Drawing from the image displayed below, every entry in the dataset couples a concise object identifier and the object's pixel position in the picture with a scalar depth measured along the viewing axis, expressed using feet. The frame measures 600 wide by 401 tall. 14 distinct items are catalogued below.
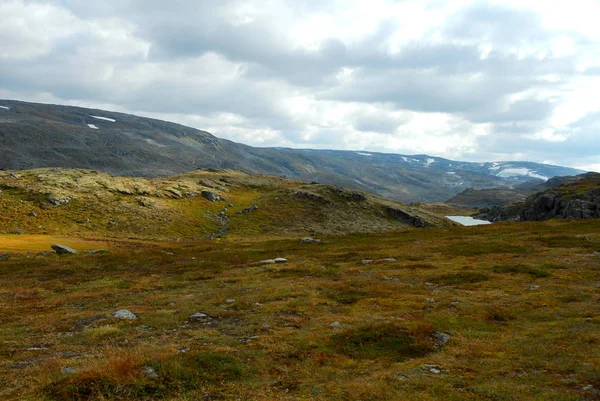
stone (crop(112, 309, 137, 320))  73.56
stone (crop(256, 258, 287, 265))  154.78
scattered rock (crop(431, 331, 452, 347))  58.18
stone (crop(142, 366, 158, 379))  39.96
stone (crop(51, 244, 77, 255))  190.99
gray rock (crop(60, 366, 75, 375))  41.78
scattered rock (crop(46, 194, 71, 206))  350.84
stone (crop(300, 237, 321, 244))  228.96
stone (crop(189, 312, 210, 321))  74.79
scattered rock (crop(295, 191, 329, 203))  520.01
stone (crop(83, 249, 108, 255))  188.34
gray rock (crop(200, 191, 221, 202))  487.00
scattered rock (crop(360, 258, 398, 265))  149.38
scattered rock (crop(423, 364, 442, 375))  45.80
